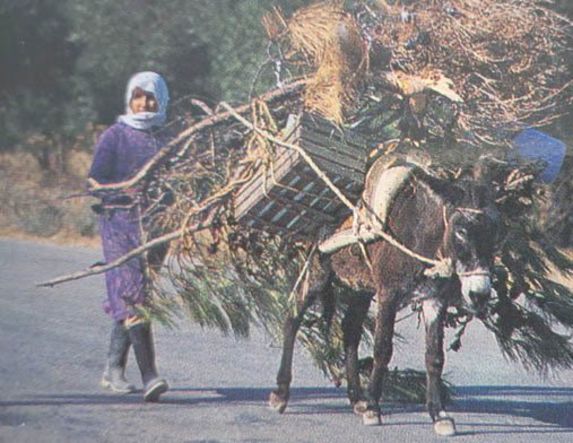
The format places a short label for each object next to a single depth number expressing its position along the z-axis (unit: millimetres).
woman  8672
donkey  9672
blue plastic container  9312
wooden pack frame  9023
